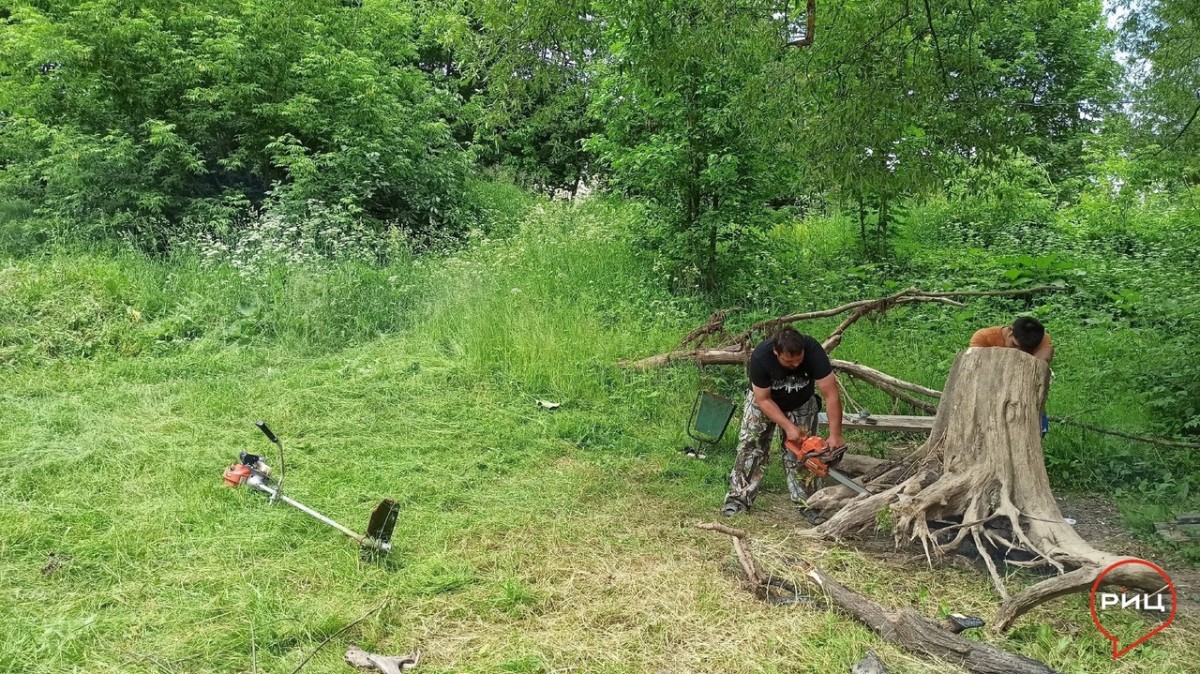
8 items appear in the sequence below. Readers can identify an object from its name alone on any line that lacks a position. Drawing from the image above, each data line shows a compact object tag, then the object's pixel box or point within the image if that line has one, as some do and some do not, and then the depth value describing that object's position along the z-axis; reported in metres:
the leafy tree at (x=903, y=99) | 4.96
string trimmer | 3.38
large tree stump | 3.36
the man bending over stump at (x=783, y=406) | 4.02
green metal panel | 5.15
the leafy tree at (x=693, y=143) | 5.86
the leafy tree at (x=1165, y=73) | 5.50
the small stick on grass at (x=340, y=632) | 2.66
